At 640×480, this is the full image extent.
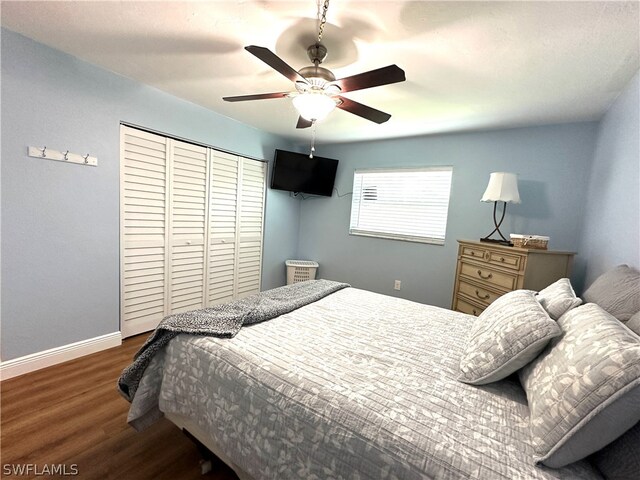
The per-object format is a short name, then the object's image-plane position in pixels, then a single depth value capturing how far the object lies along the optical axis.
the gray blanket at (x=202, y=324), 1.34
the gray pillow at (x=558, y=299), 1.15
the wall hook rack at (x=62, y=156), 1.89
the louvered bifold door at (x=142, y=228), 2.42
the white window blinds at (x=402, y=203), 3.21
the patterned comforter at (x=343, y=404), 0.77
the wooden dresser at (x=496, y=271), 2.07
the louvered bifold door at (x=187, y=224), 2.77
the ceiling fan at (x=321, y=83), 1.33
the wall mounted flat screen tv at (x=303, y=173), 3.66
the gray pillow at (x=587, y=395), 0.66
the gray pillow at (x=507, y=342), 0.98
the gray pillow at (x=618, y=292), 1.12
